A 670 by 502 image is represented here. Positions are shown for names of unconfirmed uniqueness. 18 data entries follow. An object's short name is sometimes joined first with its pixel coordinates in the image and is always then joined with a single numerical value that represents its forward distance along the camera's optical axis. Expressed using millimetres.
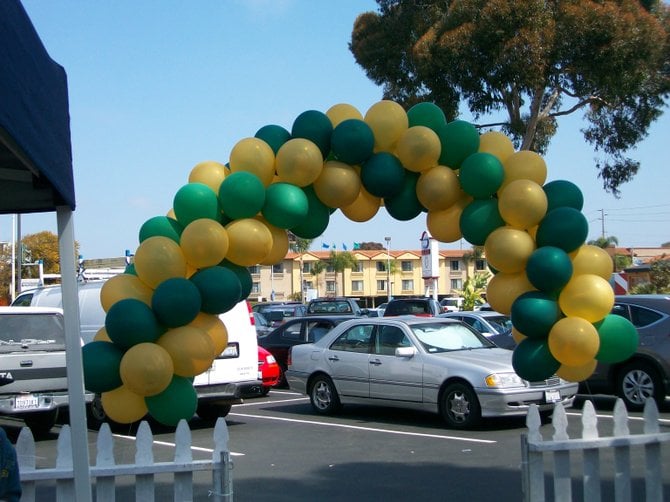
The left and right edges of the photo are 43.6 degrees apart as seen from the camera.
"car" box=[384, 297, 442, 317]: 24781
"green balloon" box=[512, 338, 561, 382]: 5258
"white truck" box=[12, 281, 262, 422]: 11516
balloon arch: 4930
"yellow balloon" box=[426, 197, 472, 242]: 5656
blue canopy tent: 3062
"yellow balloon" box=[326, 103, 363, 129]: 5648
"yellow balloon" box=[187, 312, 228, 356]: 5113
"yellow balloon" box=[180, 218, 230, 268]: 4980
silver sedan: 10703
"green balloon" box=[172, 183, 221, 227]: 5176
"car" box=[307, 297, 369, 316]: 28188
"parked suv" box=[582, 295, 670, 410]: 12000
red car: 14820
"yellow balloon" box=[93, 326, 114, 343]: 5086
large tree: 18406
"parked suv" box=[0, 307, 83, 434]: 10703
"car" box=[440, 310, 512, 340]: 17047
